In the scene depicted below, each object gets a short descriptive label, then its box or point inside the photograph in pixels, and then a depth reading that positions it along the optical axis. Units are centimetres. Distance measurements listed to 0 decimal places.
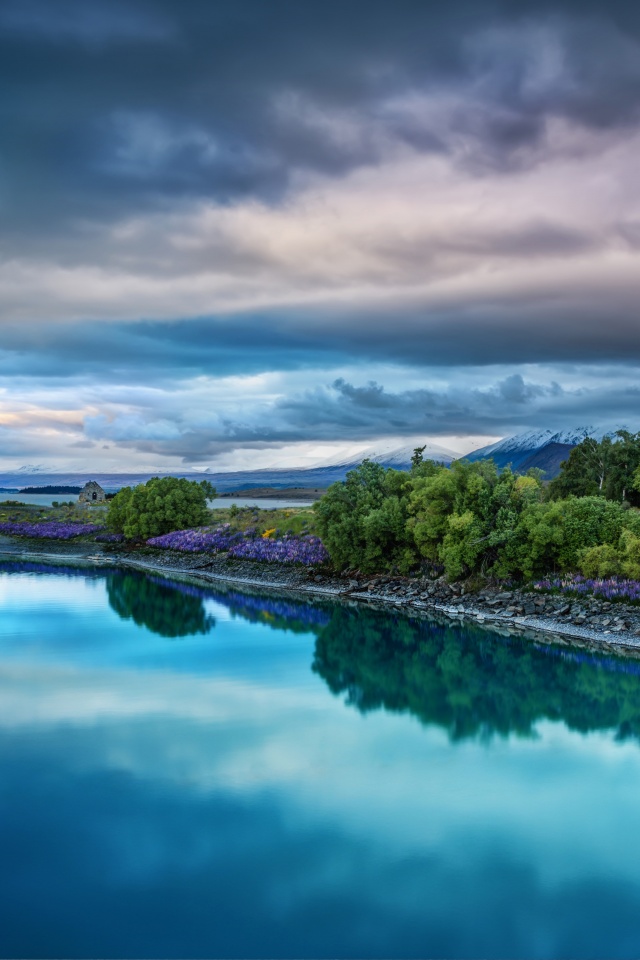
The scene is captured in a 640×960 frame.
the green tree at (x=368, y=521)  4972
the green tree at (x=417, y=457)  5606
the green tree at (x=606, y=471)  5859
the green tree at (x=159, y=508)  8038
